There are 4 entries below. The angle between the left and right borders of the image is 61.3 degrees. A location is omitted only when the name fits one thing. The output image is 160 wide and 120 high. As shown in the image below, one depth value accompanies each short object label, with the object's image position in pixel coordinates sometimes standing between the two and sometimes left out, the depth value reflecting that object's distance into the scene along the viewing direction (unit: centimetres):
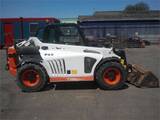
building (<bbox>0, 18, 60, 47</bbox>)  1208
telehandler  393
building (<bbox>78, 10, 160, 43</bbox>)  1505
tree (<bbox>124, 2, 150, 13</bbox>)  2897
